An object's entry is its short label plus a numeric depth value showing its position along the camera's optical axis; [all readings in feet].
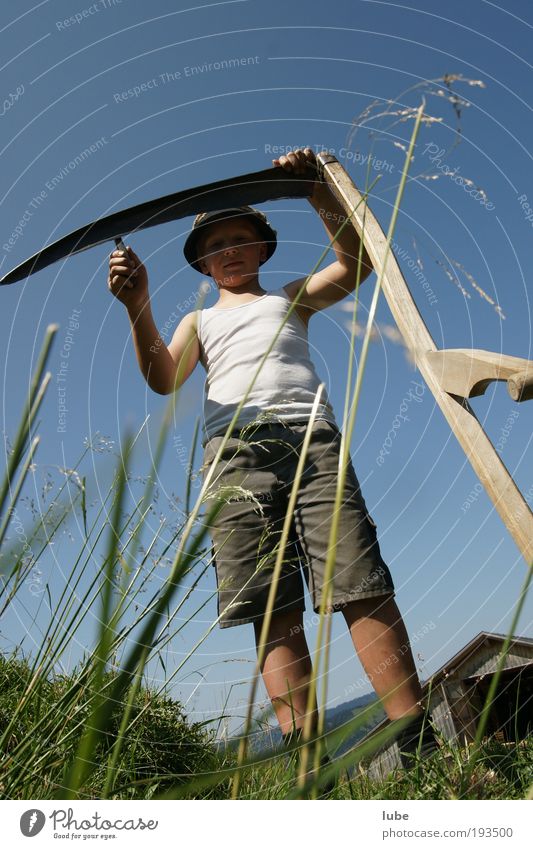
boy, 6.61
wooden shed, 14.84
